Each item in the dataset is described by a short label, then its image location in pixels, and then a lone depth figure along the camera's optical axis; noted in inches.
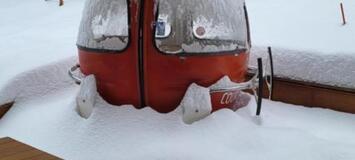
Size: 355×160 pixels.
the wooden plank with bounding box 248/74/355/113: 125.8
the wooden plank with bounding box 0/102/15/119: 128.4
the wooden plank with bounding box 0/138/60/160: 85.1
